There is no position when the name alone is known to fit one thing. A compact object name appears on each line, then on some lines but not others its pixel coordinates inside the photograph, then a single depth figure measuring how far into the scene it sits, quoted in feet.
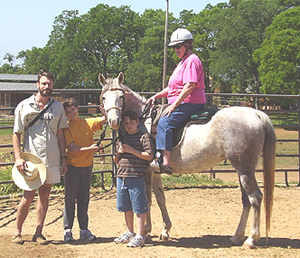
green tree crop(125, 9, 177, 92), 132.57
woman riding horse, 15.29
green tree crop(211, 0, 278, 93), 108.06
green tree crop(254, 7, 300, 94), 87.83
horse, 15.19
